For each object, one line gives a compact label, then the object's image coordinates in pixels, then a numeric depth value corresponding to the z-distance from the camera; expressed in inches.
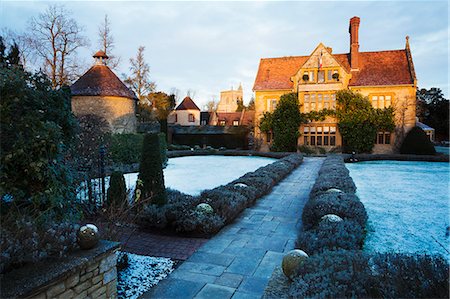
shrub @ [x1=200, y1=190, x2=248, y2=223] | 243.2
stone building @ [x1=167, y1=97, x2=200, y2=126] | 1763.0
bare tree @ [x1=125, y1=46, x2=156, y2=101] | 1309.1
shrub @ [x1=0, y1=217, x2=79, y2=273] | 92.1
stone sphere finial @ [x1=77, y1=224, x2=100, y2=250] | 112.2
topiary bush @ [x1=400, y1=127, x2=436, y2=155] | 893.2
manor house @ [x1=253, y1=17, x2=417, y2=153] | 942.4
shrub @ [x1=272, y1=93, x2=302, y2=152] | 999.0
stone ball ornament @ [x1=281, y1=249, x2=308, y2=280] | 122.6
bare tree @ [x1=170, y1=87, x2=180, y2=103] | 2436.0
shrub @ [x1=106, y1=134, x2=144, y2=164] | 628.7
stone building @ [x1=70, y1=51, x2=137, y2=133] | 740.0
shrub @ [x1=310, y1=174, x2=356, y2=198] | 303.0
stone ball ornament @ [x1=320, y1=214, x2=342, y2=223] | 197.0
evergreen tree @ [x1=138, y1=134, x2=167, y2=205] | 256.4
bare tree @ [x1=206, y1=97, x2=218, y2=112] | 3085.6
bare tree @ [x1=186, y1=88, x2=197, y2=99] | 2583.7
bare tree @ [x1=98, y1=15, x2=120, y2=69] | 1115.3
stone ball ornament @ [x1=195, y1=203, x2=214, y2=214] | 228.6
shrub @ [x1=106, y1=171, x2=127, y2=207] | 245.9
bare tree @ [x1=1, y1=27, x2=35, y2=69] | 829.4
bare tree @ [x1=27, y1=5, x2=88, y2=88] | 874.6
